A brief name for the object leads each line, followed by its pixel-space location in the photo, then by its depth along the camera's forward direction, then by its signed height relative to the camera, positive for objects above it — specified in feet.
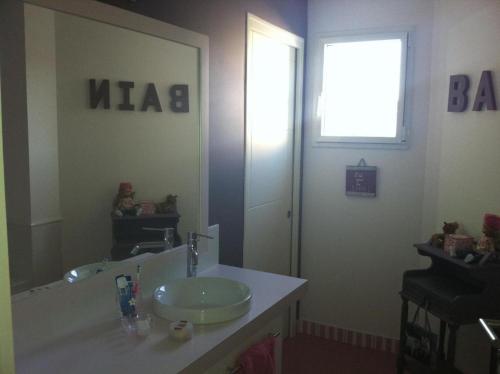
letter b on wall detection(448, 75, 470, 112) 9.59 +0.84
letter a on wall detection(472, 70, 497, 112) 9.08 +0.79
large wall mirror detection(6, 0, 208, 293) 5.19 -0.06
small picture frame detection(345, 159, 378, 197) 11.24 -1.05
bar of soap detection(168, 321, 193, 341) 5.29 -2.15
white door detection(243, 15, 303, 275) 9.62 -0.31
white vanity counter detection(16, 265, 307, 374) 4.70 -2.25
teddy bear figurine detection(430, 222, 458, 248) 9.52 -1.91
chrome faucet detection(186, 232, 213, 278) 7.30 -1.83
